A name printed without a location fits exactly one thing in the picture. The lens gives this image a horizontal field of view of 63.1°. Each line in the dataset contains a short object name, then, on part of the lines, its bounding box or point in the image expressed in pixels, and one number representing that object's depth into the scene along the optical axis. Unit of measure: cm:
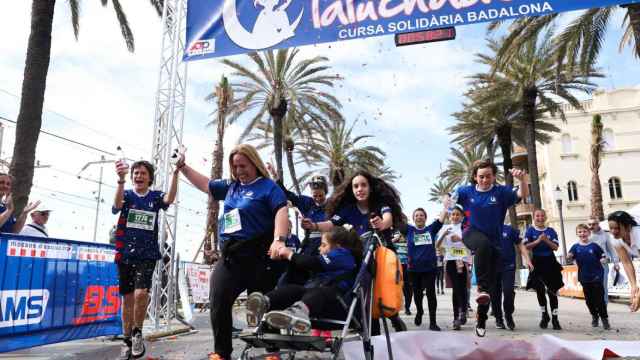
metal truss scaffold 819
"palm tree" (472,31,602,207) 2228
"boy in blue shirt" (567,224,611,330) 817
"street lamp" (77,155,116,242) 3791
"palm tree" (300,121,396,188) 3076
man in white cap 747
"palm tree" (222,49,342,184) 2241
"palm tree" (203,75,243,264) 1995
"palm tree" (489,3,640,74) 1476
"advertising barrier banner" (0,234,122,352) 555
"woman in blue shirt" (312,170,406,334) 514
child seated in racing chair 323
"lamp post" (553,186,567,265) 2328
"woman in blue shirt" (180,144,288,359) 388
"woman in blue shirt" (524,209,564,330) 823
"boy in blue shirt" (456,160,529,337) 587
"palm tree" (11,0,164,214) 992
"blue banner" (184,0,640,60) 803
